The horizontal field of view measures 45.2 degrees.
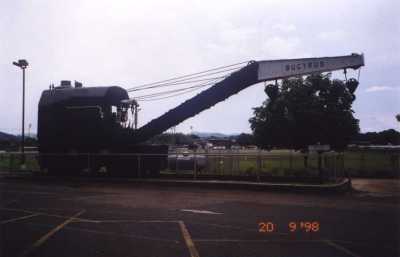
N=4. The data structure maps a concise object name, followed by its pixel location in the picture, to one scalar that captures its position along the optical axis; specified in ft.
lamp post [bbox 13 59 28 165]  104.12
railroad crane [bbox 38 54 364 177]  72.08
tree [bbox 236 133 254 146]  377.03
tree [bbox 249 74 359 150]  112.68
